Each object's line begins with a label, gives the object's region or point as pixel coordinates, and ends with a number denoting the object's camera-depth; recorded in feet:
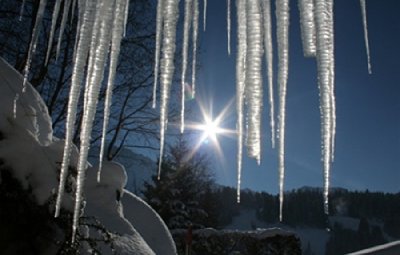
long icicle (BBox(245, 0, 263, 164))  2.95
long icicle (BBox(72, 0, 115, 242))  3.31
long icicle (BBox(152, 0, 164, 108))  3.31
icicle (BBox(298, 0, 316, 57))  2.75
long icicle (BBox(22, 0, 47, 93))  3.80
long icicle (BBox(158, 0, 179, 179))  3.20
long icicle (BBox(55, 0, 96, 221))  3.36
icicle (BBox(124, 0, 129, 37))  3.37
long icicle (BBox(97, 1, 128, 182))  3.33
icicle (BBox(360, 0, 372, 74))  3.08
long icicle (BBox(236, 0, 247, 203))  3.21
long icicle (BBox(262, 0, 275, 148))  3.19
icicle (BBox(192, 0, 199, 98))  3.67
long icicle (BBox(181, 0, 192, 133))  3.54
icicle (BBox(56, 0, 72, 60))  4.06
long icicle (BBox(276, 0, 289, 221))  3.01
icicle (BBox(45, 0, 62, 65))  4.06
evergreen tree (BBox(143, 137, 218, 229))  84.53
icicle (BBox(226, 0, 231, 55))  3.41
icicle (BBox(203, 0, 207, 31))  3.66
